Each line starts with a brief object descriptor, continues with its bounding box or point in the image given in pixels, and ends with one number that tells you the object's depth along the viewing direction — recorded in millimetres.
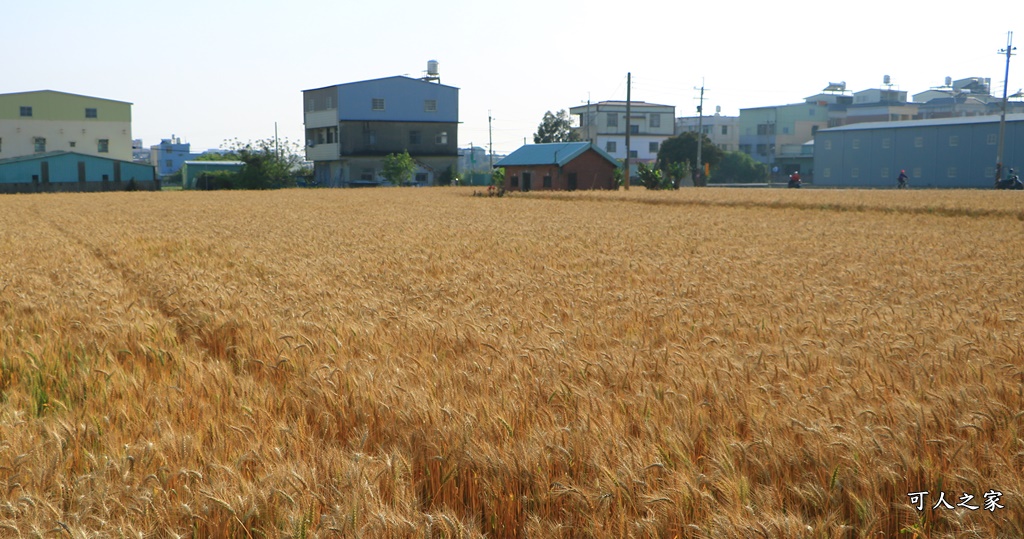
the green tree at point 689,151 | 89688
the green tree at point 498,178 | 66238
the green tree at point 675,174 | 59122
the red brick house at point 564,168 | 59975
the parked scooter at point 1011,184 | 58969
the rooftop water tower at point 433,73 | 94250
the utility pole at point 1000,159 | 63031
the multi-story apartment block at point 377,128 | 80875
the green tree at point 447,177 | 82750
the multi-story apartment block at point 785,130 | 120500
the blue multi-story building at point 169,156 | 156500
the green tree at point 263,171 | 72312
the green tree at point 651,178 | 57938
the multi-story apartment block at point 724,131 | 129750
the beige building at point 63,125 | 77062
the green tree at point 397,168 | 75750
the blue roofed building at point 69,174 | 66188
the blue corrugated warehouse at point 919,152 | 74062
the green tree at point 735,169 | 102250
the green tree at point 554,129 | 105125
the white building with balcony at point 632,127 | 111375
